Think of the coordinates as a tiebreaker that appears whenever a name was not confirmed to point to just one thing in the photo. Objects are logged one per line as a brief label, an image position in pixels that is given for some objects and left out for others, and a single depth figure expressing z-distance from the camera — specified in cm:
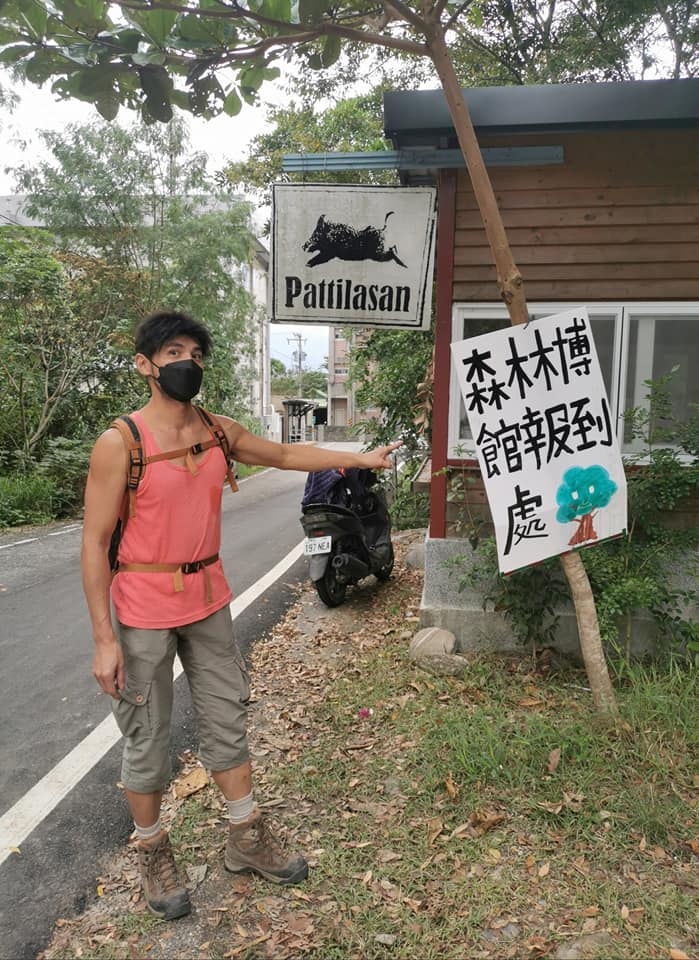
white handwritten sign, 372
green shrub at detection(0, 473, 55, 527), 1254
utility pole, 6483
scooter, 634
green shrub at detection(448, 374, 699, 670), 432
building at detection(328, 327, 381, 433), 5935
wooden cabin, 458
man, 255
